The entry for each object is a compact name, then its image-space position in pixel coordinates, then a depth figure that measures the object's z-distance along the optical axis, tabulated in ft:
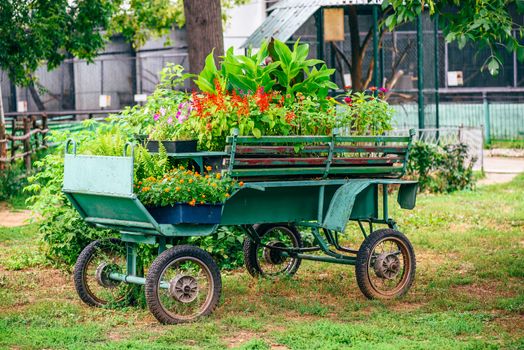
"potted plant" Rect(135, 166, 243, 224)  28.69
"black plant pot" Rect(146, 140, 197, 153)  30.29
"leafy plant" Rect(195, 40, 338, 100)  32.39
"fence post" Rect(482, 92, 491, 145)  106.44
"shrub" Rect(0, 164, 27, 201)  65.23
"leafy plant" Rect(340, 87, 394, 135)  34.26
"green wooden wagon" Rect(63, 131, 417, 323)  29.33
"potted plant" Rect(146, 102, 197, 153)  30.47
